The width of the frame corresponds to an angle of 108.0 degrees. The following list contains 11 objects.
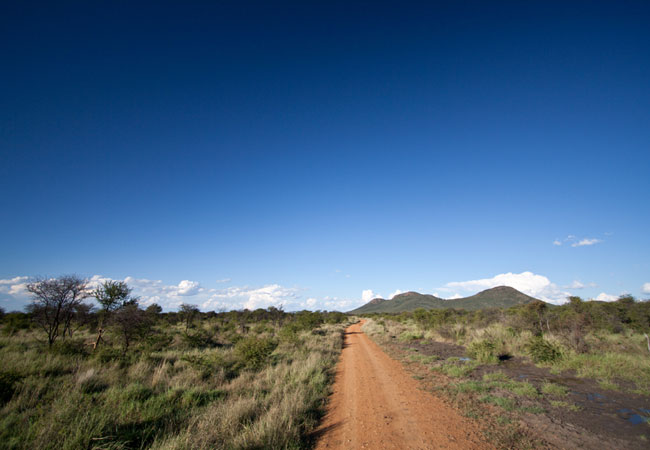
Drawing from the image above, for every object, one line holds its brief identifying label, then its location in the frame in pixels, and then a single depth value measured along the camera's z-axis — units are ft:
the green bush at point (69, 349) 34.22
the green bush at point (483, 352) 39.95
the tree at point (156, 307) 127.77
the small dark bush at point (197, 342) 52.08
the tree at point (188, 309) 93.91
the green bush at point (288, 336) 56.54
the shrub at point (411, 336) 71.77
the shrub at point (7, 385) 19.30
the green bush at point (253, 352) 35.86
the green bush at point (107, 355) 32.48
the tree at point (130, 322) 38.75
